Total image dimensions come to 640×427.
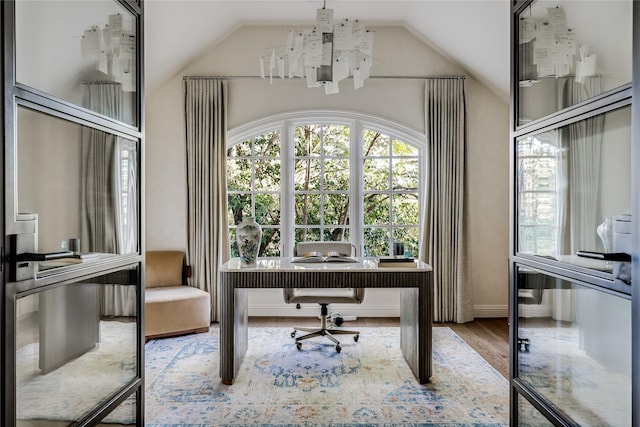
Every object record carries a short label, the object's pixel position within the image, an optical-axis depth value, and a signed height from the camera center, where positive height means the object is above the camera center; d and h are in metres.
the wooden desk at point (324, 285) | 3.00 -0.49
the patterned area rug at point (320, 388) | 2.54 -1.16
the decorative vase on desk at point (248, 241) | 3.19 -0.20
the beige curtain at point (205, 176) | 4.74 +0.39
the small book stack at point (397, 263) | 3.15 -0.36
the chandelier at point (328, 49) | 2.98 +1.11
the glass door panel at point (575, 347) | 1.33 -0.48
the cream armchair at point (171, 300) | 4.05 -0.80
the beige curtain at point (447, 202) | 4.74 +0.11
